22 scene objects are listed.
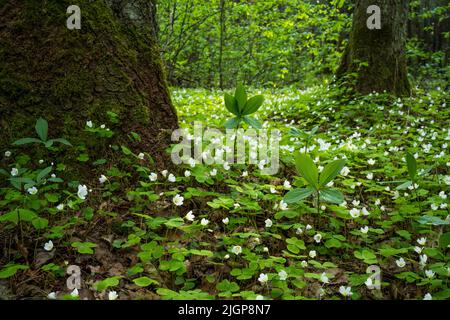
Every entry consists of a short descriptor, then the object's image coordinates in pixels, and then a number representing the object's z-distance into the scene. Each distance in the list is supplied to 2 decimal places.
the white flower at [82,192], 2.46
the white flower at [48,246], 2.21
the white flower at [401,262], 2.36
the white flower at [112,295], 1.94
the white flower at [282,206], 2.85
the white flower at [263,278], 2.13
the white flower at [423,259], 2.27
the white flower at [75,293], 1.88
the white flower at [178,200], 2.64
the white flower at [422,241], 2.46
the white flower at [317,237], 2.56
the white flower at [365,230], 2.63
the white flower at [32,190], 2.46
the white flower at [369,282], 2.10
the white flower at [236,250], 2.37
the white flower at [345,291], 2.10
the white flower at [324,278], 2.12
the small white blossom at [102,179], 2.76
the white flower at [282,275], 2.15
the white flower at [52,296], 1.89
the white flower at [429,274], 2.18
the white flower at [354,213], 2.74
